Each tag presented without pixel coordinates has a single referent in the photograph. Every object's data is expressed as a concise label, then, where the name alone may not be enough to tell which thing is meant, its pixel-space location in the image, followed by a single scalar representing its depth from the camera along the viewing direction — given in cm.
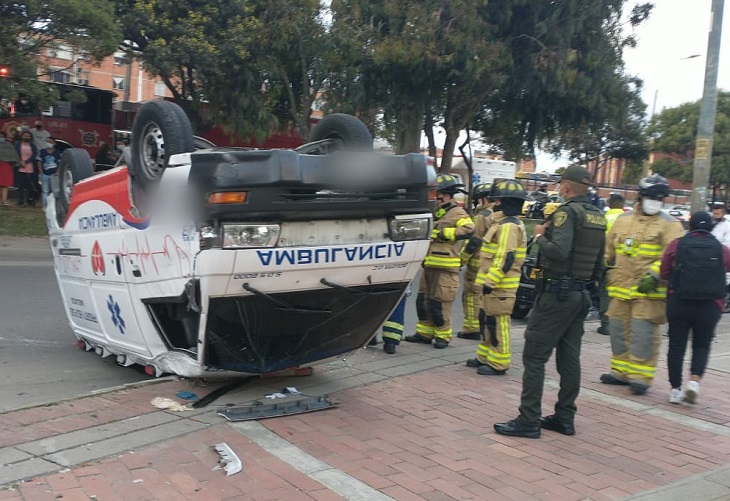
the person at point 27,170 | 1664
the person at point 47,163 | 1611
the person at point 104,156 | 1855
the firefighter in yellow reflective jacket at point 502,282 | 642
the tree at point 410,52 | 1678
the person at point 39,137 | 1678
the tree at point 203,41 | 1664
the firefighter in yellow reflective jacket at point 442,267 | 741
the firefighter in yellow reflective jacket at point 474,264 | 780
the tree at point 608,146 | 3616
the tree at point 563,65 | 1809
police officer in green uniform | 494
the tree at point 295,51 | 1723
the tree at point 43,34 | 1327
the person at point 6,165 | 1635
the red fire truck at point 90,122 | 2104
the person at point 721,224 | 1127
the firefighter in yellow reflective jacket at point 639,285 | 616
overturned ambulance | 438
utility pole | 1136
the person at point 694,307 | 570
